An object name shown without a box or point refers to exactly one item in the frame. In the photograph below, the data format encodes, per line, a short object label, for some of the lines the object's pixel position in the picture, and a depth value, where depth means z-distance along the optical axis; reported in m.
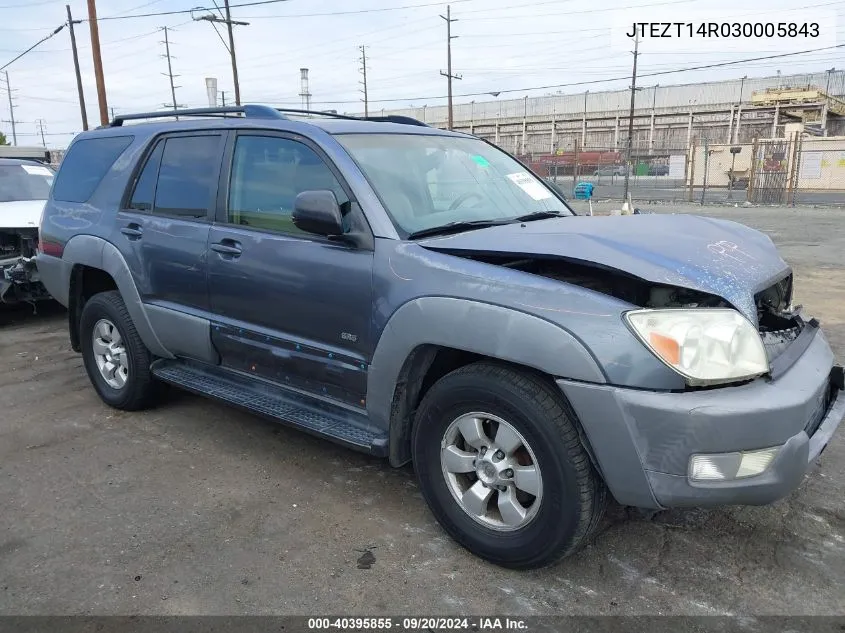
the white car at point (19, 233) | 6.71
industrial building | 56.19
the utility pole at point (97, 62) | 18.20
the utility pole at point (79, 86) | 30.46
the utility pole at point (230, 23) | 28.88
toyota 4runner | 2.31
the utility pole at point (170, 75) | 58.47
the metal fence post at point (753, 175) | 22.93
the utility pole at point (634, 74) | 44.86
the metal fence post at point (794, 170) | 22.39
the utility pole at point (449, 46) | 46.56
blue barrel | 5.82
